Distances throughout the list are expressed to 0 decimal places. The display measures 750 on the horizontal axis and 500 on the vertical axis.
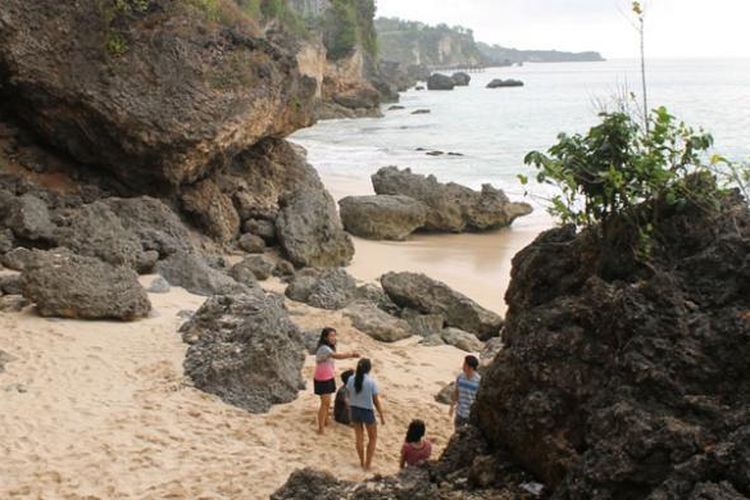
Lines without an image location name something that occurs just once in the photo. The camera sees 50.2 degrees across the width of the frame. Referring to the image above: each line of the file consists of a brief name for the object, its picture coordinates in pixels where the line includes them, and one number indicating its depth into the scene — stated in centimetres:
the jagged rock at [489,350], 1155
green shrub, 493
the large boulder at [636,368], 405
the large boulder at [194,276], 1344
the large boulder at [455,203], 2345
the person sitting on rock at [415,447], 718
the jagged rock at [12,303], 1105
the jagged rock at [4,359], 948
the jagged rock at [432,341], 1279
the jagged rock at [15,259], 1266
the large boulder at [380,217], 2203
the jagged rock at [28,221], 1352
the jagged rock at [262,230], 1811
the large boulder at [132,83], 1555
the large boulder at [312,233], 1766
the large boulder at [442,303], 1404
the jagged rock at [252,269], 1487
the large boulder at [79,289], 1092
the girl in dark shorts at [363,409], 833
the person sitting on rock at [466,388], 835
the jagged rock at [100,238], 1296
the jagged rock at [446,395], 1045
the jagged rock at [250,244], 1764
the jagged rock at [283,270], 1634
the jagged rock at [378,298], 1453
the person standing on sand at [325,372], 902
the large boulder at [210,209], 1734
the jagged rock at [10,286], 1155
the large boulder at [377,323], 1291
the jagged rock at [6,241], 1311
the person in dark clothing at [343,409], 927
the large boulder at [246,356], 959
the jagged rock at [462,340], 1301
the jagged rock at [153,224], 1437
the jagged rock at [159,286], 1286
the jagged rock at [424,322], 1349
